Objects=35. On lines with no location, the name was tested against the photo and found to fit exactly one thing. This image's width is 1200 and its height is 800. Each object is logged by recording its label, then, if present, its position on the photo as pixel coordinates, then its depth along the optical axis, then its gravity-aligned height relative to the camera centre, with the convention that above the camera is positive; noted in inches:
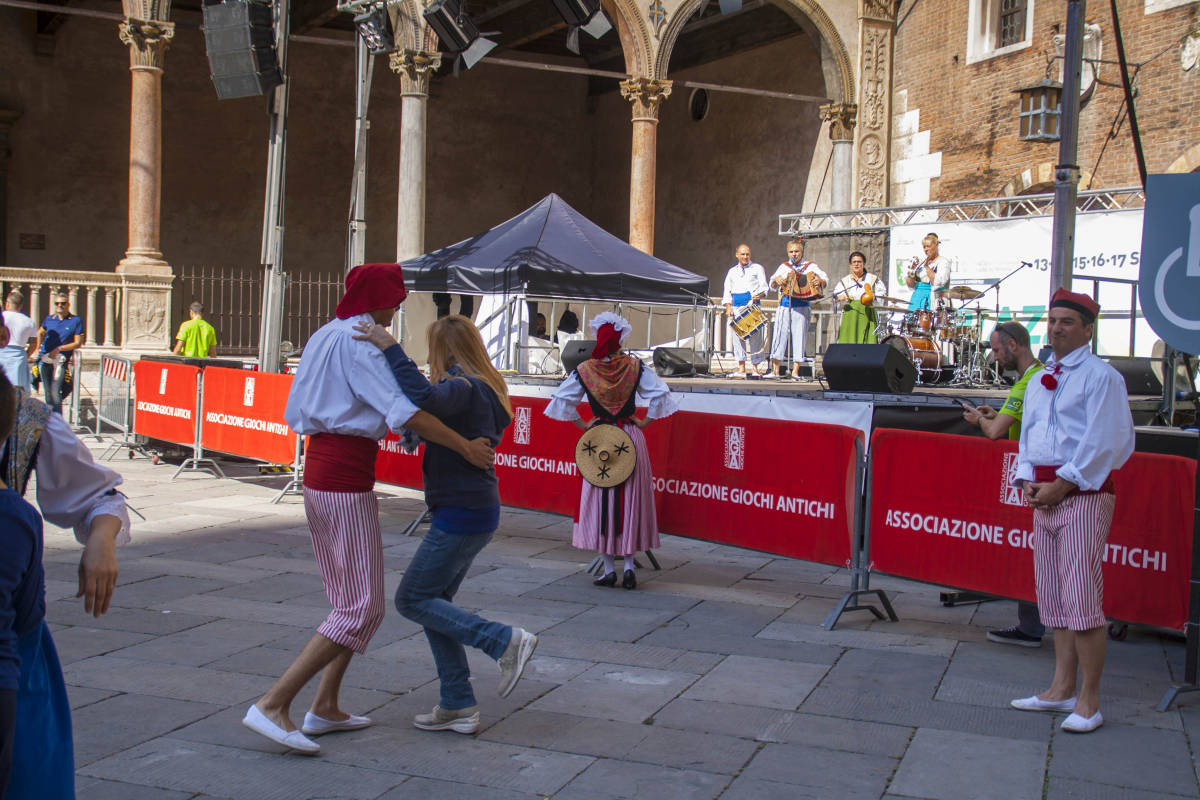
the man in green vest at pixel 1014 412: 229.1 -9.1
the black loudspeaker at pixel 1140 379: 427.8 -2.2
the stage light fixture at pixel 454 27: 549.5 +154.4
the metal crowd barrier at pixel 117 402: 550.6 -35.5
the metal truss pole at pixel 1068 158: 291.7 +54.2
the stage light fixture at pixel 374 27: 509.7 +138.8
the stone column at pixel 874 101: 878.4 +199.1
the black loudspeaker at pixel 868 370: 367.6 -2.6
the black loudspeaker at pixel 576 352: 455.2 -1.0
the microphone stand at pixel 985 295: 601.0 +36.8
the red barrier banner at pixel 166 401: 493.4 -30.0
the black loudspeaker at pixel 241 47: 488.1 +122.2
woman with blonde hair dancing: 171.3 -27.8
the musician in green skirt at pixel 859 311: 556.1 +24.0
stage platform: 259.9 -13.4
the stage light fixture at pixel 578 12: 523.2 +153.2
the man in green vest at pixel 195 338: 686.5 -2.1
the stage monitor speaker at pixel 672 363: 648.4 -5.5
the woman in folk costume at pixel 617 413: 283.4 -15.4
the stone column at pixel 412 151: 781.3 +129.4
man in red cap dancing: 161.3 -17.0
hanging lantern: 665.0 +148.0
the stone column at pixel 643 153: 823.7 +142.9
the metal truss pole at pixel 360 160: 519.8 +81.1
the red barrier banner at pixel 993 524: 214.2 -31.6
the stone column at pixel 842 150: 881.5 +161.1
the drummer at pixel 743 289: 680.4 +39.6
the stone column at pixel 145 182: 709.3 +92.2
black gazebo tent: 543.8 +39.5
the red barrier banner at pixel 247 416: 433.4 -31.3
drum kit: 570.3 +13.9
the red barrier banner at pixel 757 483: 268.7 -31.2
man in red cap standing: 183.2 -18.6
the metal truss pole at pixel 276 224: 491.2 +48.7
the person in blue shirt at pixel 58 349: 595.5 -10.5
